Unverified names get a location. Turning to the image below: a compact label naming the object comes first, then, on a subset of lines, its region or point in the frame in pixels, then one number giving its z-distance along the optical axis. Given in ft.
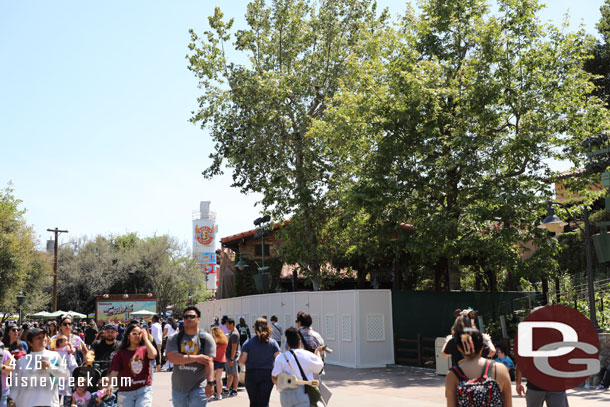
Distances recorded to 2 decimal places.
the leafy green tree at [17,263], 156.87
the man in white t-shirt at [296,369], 25.30
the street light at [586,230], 52.70
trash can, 62.50
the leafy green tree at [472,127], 73.15
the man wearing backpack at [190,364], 26.85
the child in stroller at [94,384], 30.94
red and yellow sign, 513.86
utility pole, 168.45
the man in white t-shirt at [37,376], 28.19
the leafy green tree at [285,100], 105.50
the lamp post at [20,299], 134.36
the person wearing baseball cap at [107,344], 34.94
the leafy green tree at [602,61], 111.04
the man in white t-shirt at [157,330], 74.08
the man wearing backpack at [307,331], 36.96
